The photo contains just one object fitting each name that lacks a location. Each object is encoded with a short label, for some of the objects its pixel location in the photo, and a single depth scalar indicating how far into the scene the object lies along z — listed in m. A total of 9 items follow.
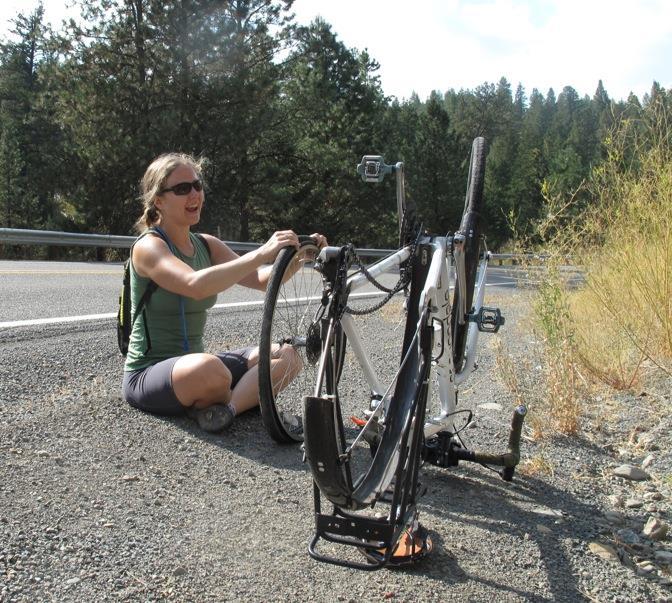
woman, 3.38
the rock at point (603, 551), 2.60
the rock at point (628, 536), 2.78
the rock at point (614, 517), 2.98
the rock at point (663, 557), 2.62
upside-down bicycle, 2.00
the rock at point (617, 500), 3.17
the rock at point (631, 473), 3.54
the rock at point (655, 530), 2.83
